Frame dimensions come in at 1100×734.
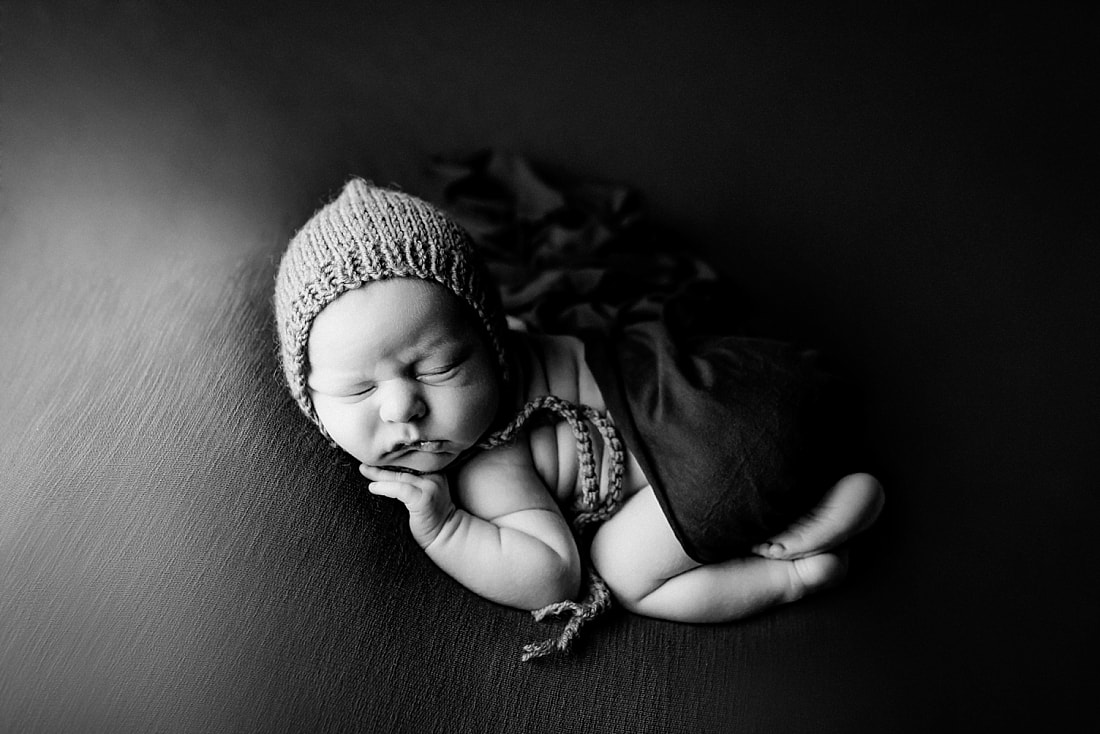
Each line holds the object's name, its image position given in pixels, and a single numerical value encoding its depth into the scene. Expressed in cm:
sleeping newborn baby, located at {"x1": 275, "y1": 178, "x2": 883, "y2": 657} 97
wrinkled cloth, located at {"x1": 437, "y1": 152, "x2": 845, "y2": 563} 105
